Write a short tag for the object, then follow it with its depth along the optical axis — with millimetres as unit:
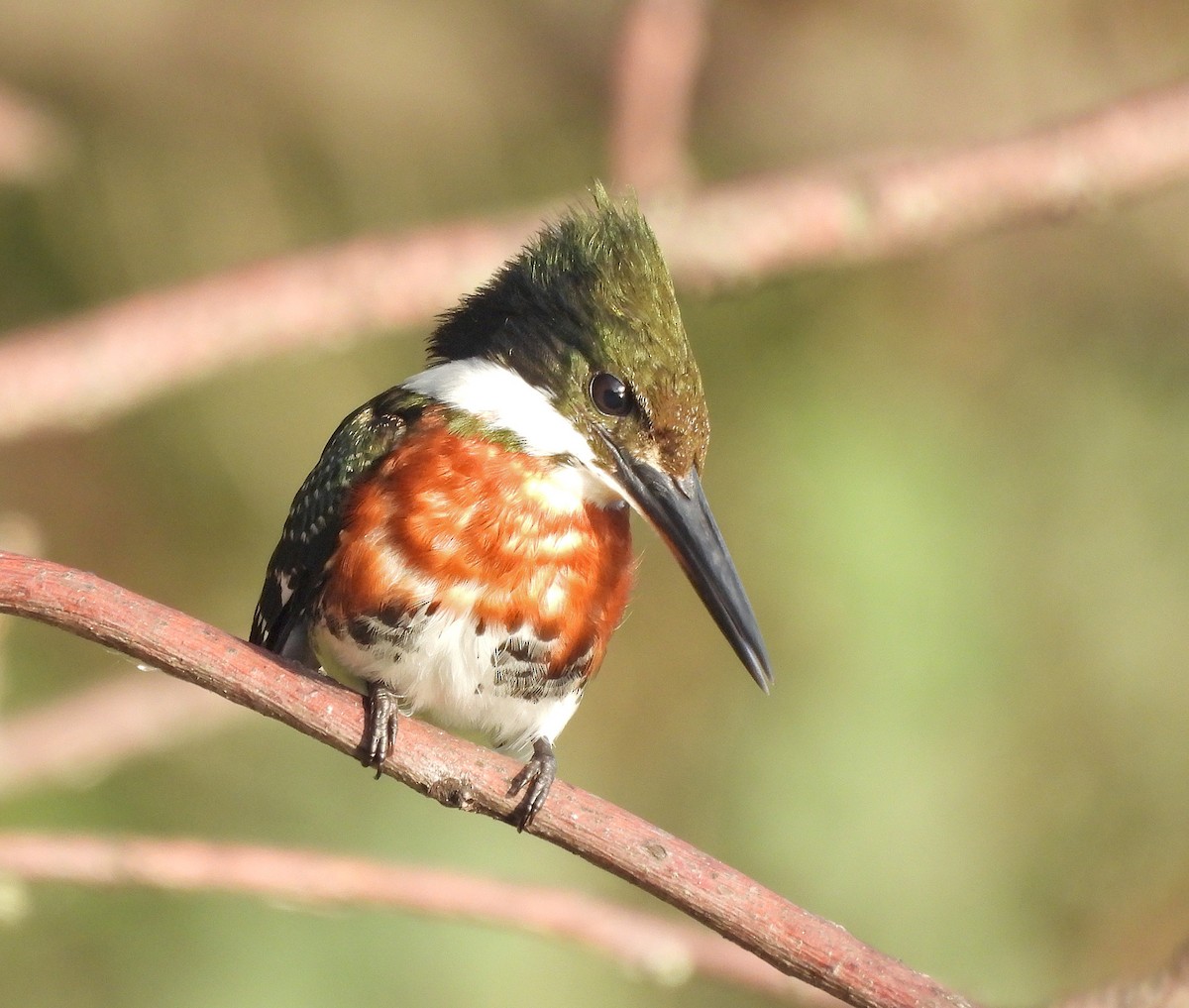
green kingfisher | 4484
